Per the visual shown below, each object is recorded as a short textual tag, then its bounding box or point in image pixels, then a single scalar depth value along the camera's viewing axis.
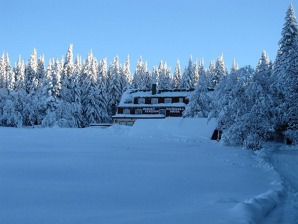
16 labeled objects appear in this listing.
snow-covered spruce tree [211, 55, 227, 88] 80.12
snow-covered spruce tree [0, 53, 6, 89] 94.27
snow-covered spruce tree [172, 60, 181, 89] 90.64
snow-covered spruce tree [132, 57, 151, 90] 83.72
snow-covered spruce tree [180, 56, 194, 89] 77.88
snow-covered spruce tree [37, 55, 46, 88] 83.19
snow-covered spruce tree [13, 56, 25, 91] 83.81
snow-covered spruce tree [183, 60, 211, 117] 47.65
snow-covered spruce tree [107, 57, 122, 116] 70.31
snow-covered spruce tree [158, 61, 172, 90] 84.57
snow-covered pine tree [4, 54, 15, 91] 86.44
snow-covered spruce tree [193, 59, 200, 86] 85.93
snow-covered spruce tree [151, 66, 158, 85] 95.34
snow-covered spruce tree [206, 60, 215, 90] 94.45
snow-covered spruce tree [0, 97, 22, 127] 53.75
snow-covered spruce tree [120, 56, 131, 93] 74.31
